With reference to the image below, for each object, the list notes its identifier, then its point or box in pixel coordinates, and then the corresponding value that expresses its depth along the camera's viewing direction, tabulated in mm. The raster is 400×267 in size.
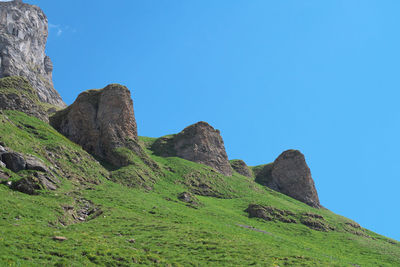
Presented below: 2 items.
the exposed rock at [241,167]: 125700
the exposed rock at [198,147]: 105938
